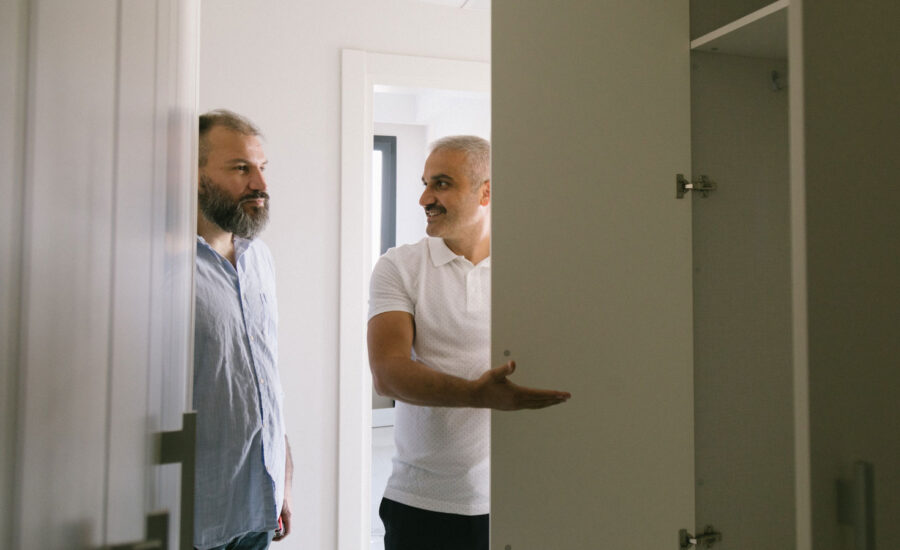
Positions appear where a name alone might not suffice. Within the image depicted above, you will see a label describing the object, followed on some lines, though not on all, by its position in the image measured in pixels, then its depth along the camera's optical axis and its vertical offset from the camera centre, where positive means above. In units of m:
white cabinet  0.96 +0.09
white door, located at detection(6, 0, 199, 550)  0.23 +0.02
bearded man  1.27 -0.12
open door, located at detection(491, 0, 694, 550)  1.20 +0.07
